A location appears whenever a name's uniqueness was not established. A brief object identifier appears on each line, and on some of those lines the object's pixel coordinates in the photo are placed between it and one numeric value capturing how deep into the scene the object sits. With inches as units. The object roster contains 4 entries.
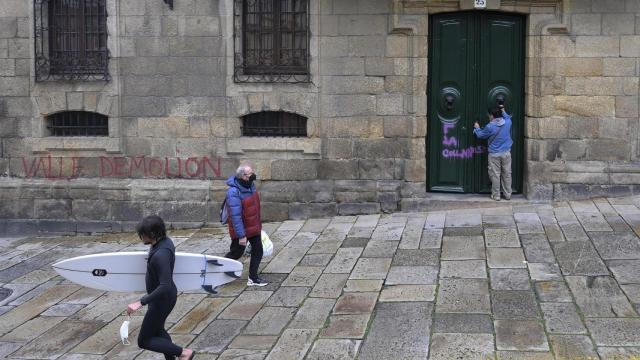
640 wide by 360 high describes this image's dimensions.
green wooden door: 474.0
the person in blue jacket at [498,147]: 462.0
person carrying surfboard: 249.9
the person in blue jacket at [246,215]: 355.6
